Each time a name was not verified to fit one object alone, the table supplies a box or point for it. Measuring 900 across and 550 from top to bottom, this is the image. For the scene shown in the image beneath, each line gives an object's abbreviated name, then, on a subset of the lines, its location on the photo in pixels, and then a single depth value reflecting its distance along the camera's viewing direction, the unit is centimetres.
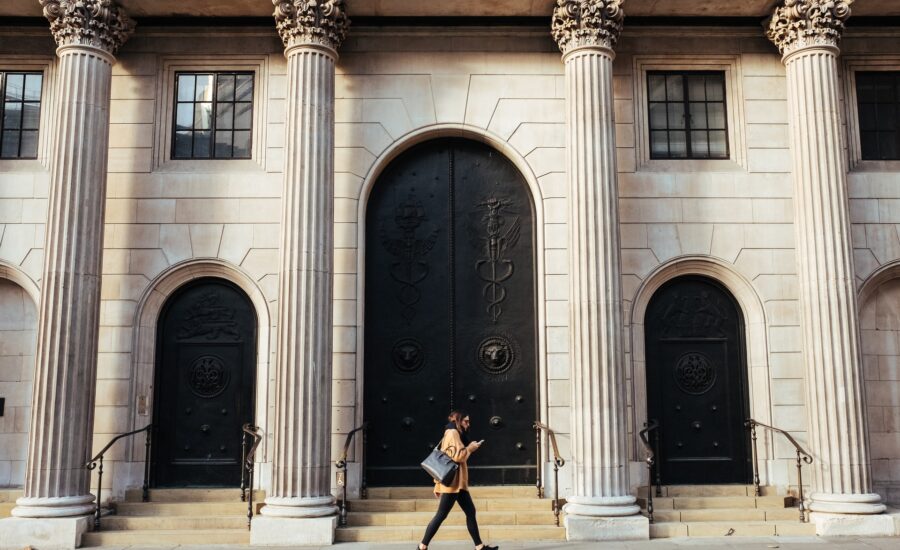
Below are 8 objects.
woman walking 1008
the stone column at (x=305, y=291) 1178
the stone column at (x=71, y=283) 1188
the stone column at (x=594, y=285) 1191
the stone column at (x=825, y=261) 1233
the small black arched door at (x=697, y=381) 1355
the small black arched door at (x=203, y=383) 1336
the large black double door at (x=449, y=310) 1361
